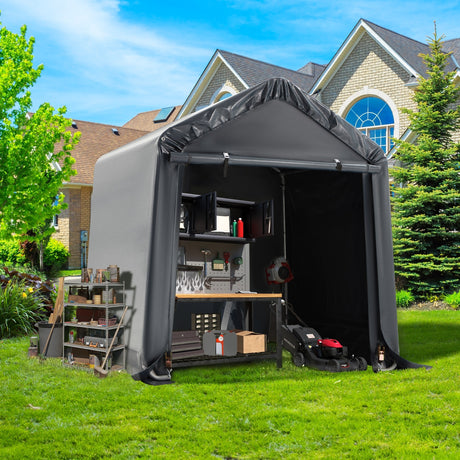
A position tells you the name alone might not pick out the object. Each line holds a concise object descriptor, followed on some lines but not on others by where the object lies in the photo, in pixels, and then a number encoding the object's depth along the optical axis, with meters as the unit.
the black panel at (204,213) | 7.01
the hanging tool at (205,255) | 7.81
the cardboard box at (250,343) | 6.95
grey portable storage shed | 5.90
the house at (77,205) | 24.30
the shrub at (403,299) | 14.20
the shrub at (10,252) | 21.55
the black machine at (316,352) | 6.54
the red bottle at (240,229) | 7.84
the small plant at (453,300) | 13.43
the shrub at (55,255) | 22.27
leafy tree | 13.64
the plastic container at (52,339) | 7.22
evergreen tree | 14.80
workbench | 6.20
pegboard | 7.70
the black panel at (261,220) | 7.67
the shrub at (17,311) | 9.01
